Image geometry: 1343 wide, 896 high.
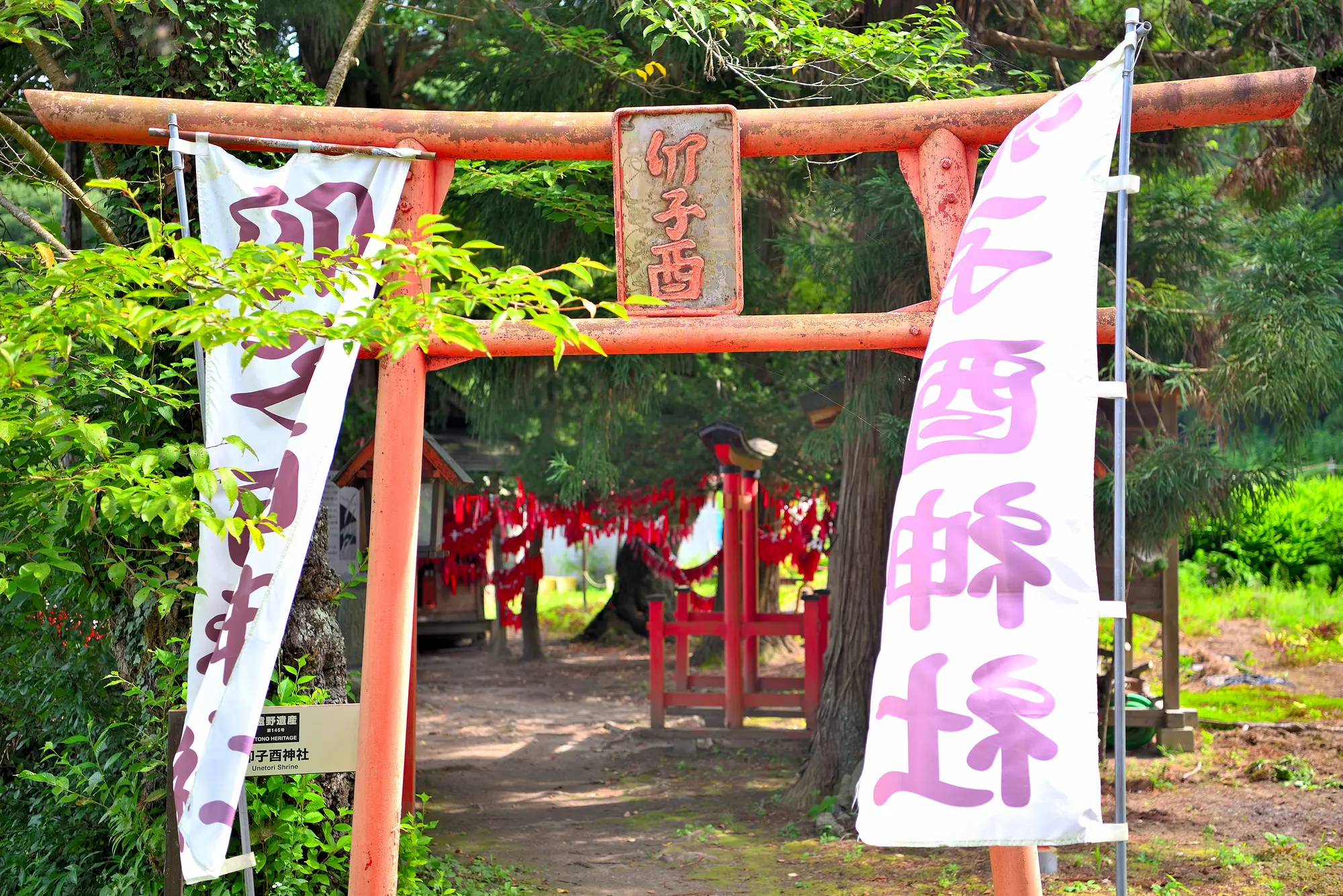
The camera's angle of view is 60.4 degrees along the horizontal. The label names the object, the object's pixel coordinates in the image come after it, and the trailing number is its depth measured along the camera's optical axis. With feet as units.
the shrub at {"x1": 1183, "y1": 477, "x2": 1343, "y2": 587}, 52.60
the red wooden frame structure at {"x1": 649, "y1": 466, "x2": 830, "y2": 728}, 33.04
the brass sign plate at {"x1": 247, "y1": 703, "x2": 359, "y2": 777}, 13.87
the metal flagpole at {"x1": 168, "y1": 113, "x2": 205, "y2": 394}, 13.05
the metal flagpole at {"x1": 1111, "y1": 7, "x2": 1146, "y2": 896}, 10.38
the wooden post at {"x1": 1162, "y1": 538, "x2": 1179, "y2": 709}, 29.94
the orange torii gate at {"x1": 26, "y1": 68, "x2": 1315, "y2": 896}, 13.66
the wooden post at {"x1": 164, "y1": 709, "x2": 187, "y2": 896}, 13.19
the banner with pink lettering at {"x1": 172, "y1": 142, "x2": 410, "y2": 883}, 12.50
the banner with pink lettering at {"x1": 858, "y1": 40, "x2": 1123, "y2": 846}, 9.70
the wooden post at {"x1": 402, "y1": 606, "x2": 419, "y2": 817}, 20.12
